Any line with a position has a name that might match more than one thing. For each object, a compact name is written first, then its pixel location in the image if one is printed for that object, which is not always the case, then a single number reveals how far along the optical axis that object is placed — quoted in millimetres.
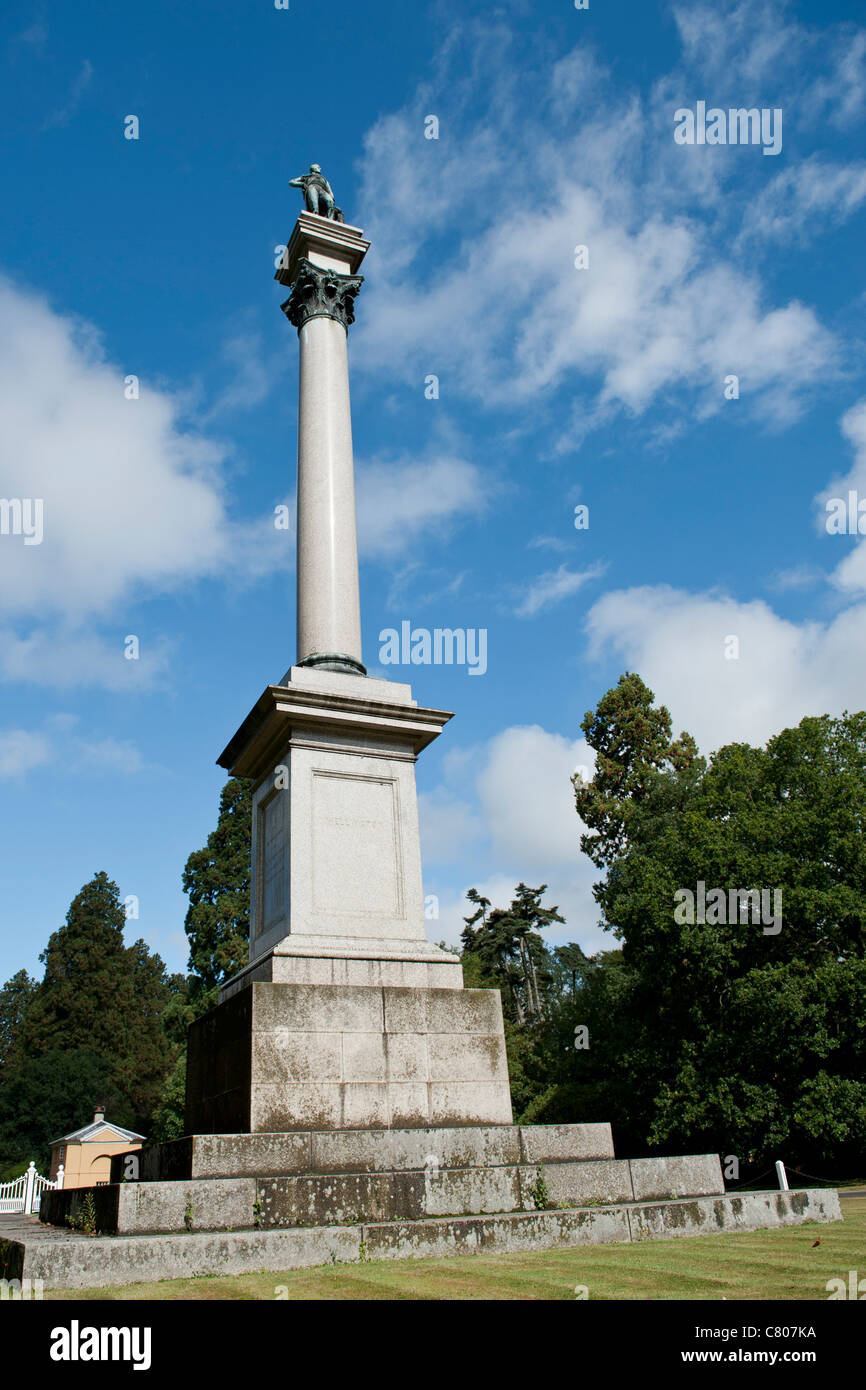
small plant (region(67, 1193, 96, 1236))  7603
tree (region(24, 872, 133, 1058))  64562
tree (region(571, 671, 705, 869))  44531
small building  30328
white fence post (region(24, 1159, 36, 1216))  28219
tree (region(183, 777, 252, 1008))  43969
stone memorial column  12203
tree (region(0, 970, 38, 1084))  85938
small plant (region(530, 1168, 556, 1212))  7836
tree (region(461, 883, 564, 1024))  63344
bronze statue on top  15539
